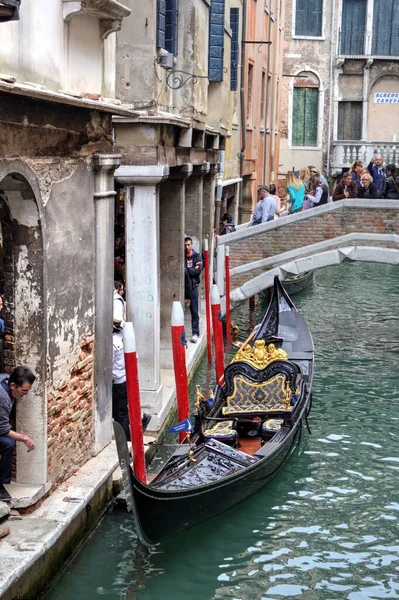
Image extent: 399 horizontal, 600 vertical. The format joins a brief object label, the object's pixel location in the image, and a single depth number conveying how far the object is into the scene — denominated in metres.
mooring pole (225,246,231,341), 11.54
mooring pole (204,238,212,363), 10.15
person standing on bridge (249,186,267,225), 12.44
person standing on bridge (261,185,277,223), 12.35
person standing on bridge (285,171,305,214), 12.55
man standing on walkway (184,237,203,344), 9.87
